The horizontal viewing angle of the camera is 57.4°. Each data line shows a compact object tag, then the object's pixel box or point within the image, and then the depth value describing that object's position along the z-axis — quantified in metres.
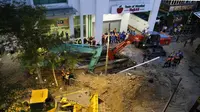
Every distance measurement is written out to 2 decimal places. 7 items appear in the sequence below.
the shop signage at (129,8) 23.48
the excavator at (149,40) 23.77
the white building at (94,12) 21.08
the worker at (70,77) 17.19
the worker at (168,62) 21.11
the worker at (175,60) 21.32
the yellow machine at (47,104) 11.89
